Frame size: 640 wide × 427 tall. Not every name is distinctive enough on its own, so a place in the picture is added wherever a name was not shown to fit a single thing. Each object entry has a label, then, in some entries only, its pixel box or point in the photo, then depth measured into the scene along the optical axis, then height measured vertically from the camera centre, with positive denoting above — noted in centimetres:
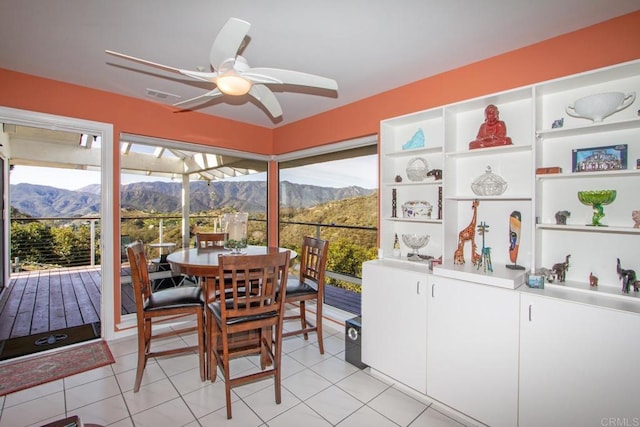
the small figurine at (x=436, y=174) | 247 +32
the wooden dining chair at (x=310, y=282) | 286 -74
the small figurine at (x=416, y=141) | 262 +64
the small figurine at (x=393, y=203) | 283 +8
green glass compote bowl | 176 +7
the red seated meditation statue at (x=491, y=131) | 214 +60
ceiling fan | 152 +85
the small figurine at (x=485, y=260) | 206 -35
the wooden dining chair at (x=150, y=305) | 223 -75
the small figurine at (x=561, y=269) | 190 -37
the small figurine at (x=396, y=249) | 283 -36
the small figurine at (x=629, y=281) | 166 -39
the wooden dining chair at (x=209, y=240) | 348 -35
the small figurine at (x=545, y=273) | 192 -41
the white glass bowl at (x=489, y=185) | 216 +20
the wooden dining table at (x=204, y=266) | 231 -43
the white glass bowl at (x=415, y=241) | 260 -26
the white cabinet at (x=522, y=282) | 154 -47
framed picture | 177 +33
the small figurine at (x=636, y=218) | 166 -3
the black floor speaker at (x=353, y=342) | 267 -120
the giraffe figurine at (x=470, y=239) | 230 -22
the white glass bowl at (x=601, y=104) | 171 +64
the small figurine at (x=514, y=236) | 212 -17
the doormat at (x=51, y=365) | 238 -137
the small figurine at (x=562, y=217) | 192 -3
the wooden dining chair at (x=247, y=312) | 201 -73
